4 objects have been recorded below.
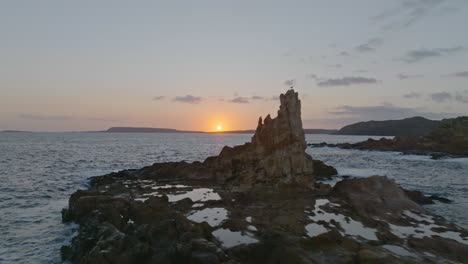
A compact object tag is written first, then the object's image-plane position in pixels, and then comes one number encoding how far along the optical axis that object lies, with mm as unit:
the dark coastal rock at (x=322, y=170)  58438
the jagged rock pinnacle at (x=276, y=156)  40844
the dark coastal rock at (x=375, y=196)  30167
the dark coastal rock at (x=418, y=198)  36906
